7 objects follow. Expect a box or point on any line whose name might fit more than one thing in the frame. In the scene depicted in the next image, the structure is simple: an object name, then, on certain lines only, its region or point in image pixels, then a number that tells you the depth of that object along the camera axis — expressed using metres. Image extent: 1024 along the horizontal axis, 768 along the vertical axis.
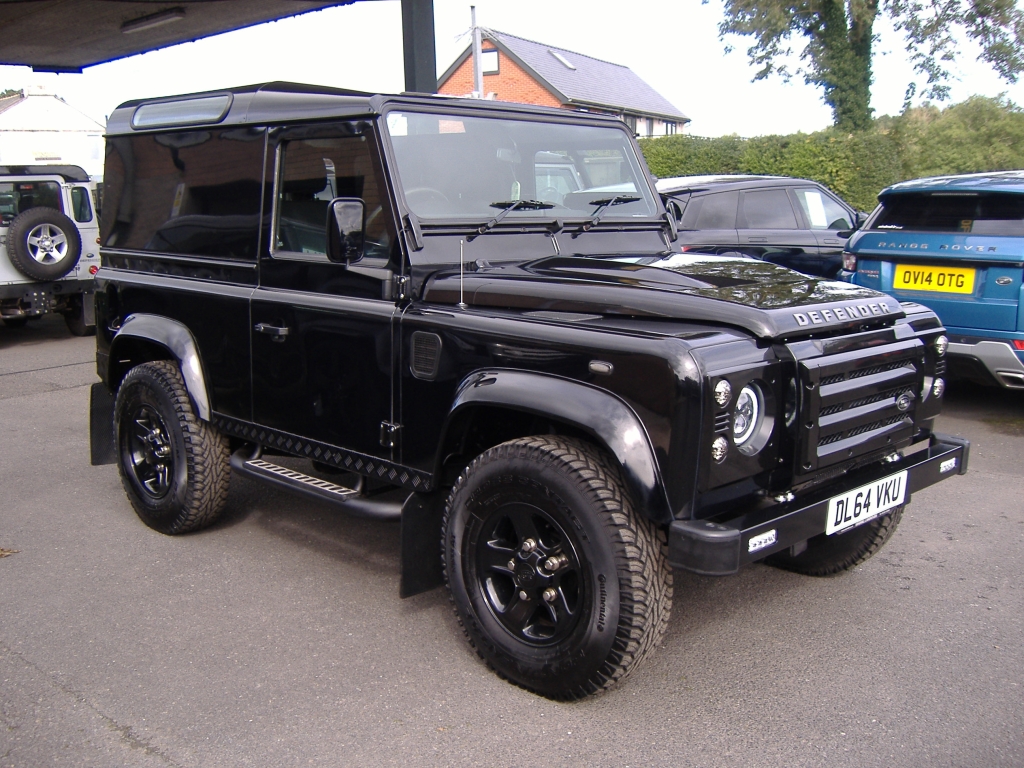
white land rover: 10.97
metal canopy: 12.00
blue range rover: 6.12
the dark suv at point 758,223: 9.17
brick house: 41.47
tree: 25.97
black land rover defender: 2.86
